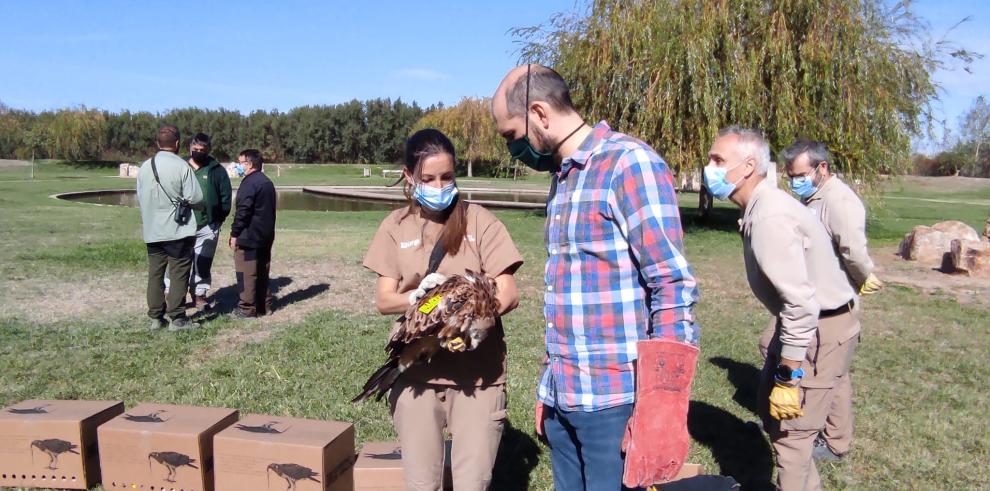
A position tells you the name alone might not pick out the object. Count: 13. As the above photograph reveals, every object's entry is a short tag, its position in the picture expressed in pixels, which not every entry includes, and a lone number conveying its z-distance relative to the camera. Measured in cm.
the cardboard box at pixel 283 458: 333
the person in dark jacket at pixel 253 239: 770
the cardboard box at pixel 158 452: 353
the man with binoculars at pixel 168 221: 683
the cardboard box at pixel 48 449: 370
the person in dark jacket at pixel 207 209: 800
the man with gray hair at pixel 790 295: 295
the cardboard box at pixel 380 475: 353
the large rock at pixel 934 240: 1311
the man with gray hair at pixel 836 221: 412
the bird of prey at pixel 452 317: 256
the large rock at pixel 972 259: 1140
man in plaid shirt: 201
